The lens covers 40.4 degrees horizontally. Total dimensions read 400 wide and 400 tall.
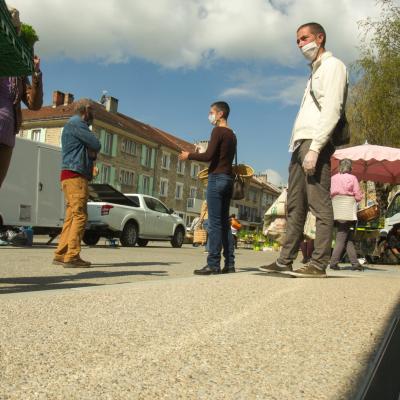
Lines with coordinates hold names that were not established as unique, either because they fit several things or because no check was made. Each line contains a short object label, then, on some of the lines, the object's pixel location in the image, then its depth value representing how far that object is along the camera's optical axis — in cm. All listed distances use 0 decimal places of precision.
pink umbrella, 1162
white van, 1278
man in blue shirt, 608
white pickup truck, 1493
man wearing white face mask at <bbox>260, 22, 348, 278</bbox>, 471
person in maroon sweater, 562
